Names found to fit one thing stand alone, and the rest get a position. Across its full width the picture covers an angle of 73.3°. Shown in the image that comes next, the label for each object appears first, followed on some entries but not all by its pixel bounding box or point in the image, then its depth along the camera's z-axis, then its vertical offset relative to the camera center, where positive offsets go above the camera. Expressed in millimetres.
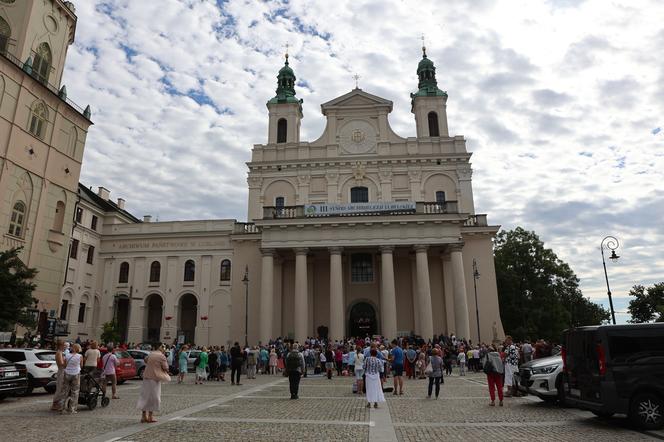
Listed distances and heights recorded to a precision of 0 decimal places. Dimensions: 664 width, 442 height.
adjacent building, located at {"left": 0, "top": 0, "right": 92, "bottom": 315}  27266 +12798
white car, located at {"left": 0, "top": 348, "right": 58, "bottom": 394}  14258 -779
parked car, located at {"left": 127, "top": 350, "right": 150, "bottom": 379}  21203 -927
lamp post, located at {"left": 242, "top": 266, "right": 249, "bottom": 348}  34312 +1979
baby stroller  11289 -1293
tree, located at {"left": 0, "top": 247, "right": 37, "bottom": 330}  19906 +2070
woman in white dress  11758 -1122
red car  18367 -1156
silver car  11578 -1151
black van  8508 -743
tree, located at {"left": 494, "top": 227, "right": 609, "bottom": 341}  44156 +4867
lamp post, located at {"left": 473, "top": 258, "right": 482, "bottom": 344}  31641 +1946
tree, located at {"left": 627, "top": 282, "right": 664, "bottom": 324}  45762 +3094
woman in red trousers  11781 -957
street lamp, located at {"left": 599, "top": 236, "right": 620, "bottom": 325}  21000 +2747
